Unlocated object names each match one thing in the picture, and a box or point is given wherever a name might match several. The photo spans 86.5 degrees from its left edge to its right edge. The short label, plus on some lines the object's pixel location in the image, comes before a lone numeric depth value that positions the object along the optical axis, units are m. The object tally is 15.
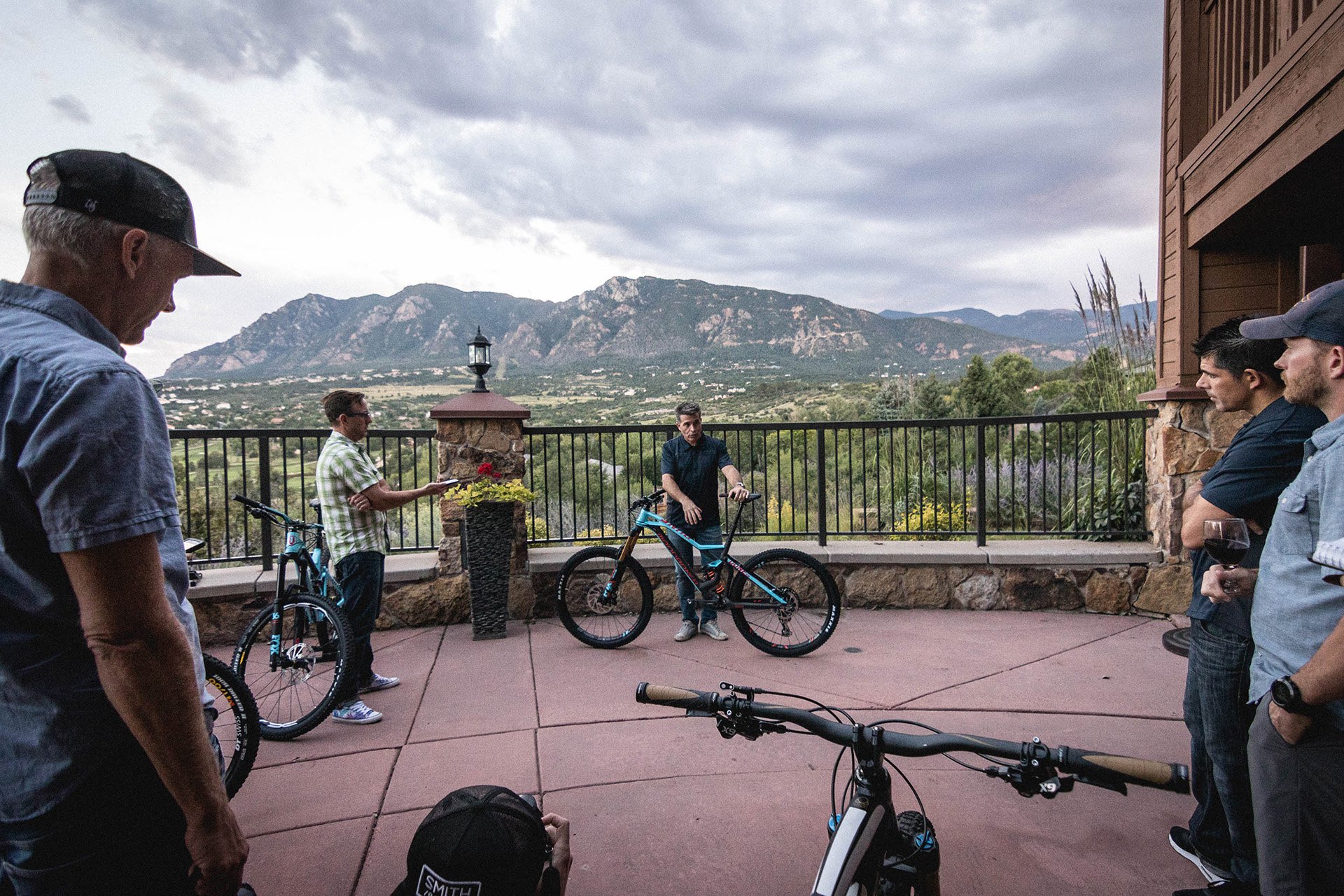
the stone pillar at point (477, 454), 5.98
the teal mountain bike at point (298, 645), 3.90
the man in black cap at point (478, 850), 1.24
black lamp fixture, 6.17
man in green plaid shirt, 4.24
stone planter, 5.50
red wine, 2.06
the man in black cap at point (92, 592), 1.04
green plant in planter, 5.54
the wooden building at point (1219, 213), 4.59
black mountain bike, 1.30
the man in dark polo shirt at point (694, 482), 5.52
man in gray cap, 1.59
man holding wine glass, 2.30
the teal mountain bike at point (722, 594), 5.18
